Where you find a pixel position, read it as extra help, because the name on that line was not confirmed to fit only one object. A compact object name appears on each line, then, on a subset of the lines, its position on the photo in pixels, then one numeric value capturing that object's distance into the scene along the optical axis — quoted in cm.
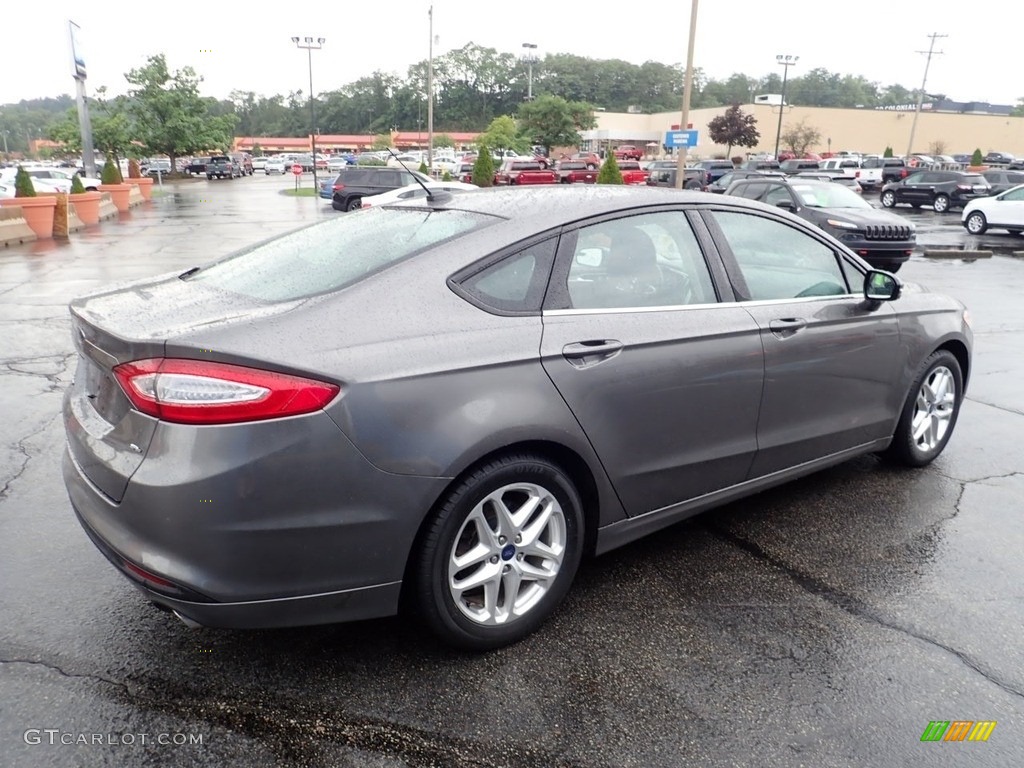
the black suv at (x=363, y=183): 2691
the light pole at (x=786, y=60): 6719
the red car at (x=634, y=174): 3996
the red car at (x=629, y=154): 6234
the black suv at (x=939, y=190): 3028
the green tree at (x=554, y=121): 6406
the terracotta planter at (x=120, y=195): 2742
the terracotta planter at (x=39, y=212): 1739
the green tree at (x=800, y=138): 7406
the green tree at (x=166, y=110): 5438
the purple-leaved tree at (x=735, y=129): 6794
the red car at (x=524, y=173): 3700
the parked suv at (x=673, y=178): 3425
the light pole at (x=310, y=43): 4784
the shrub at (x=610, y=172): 2481
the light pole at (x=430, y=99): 4197
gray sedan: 229
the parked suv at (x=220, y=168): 6147
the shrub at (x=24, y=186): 1805
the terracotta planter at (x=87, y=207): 2162
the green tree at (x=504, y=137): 6419
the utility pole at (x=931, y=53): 7033
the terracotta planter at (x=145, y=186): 3570
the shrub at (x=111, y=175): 2870
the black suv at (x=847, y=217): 1307
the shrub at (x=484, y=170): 3378
